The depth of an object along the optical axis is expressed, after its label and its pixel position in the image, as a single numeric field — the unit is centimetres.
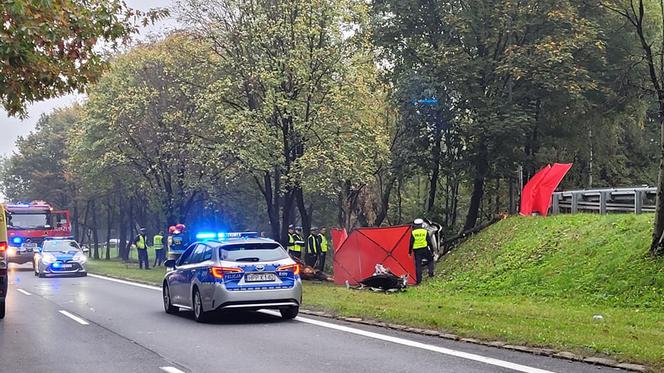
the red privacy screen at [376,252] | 2292
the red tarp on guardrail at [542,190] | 2612
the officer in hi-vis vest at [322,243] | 2870
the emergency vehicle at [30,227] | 4009
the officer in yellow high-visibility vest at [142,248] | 3838
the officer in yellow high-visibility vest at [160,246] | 3859
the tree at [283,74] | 2869
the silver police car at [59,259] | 3297
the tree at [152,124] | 3856
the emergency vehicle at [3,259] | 1508
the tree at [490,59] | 3062
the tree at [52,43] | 1138
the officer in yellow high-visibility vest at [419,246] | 2191
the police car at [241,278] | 1395
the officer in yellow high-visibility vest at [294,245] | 2834
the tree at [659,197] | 1691
